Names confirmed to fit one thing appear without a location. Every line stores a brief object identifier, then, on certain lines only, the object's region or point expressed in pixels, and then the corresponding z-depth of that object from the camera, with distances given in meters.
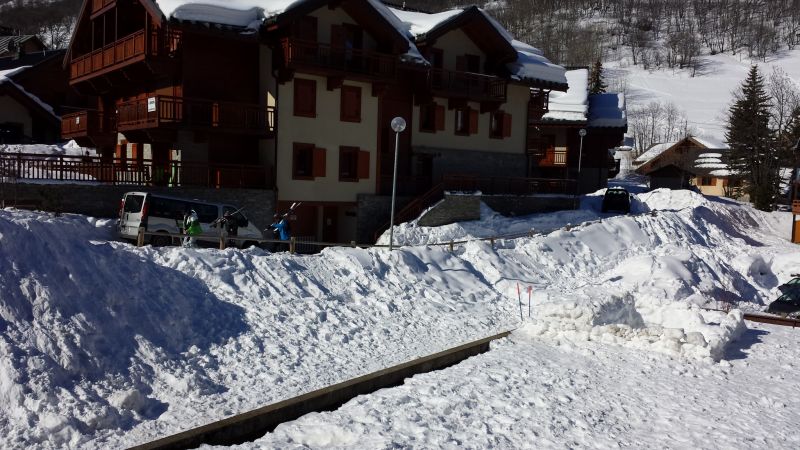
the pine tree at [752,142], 53.62
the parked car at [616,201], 36.03
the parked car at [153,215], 18.31
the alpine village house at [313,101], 24.47
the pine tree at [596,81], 71.44
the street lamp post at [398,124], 17.75
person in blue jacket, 19.89
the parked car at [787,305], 19.20
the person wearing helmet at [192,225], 17.70
